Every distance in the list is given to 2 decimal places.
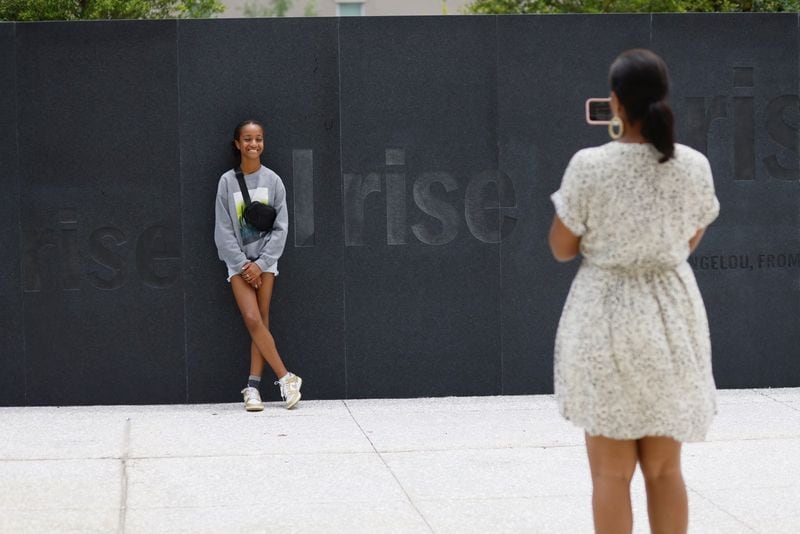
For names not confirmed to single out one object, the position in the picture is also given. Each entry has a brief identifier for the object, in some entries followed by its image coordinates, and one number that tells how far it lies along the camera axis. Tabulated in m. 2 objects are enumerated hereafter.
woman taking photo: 8.23
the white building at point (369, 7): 59.43
